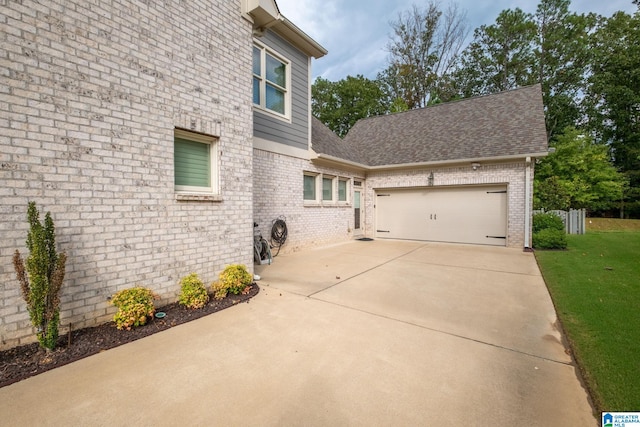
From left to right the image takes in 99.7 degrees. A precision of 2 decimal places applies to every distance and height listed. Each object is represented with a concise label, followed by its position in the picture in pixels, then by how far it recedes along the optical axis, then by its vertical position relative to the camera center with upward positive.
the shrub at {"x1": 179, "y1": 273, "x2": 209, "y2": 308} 3.69 -1.17
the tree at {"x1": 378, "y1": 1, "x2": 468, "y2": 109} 19.95 +12.28
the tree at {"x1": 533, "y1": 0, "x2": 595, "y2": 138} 20.83 +11.68
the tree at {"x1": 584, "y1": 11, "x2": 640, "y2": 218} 20.66 +9.26
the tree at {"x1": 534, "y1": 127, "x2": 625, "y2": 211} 17.11 +2.47
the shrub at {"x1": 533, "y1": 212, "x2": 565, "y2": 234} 8.65 -0.47
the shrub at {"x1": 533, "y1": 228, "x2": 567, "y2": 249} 8.33 -0.97
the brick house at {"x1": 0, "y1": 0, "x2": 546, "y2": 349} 2.59 +0.83
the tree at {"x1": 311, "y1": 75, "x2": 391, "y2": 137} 25.70 +10.43
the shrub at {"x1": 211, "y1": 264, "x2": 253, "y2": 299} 4.07 -1.14
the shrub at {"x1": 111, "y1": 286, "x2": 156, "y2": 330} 3.01 -1.13
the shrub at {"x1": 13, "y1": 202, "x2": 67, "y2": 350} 2.43 -0.62
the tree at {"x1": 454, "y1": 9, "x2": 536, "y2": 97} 21.83 +12.76
